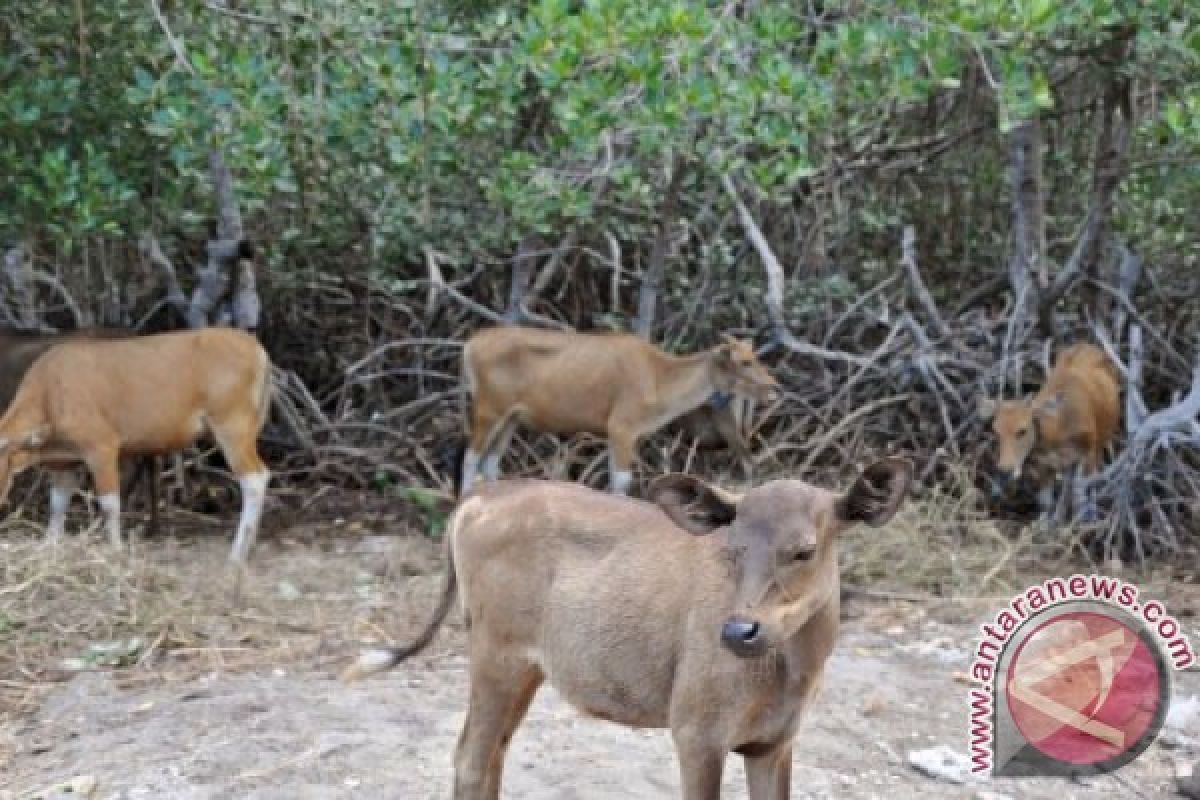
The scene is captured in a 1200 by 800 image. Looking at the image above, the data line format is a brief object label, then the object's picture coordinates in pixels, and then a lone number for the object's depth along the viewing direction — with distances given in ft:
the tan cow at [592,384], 33.86
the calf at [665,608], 13.15
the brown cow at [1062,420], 32.68
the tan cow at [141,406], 29.96
